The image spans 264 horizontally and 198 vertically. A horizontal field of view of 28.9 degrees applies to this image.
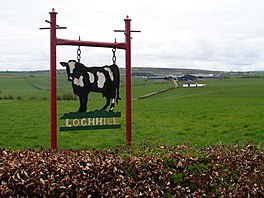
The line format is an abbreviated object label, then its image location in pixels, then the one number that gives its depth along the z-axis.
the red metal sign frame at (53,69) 8.80
